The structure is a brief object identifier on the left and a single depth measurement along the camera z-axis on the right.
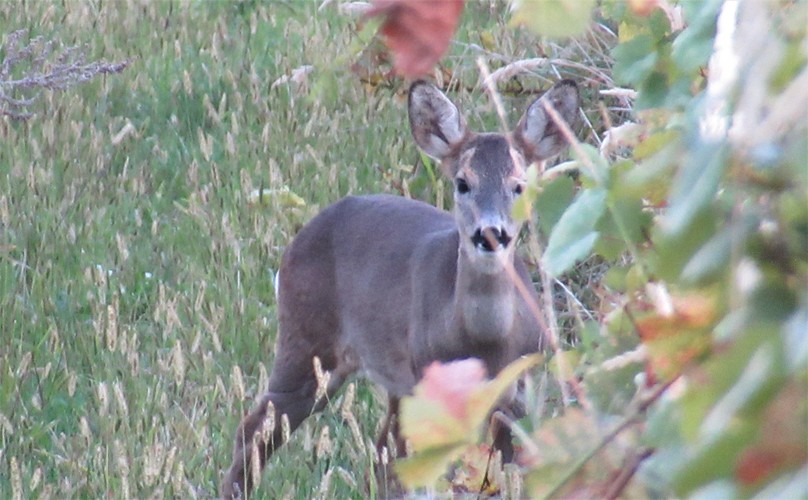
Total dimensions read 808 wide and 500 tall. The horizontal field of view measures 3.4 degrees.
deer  23.36
